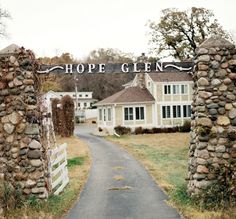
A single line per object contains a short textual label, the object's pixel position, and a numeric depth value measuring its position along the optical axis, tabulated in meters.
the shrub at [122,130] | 38.22
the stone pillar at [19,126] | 9.59
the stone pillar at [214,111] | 9.50
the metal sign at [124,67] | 10.59
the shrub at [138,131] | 38.41
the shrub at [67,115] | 34.69
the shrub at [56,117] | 35.41
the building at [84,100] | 73.25
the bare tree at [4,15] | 36.53
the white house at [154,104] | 39.81
